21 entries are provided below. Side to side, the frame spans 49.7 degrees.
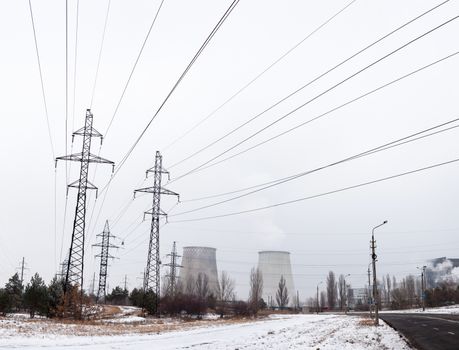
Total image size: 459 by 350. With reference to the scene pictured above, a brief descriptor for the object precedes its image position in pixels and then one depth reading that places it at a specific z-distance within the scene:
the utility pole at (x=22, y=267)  118.94
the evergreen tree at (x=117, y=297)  126.25
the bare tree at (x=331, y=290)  151.38
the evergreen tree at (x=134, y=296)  91.36
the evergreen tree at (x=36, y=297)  50.94
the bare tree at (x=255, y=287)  82.62
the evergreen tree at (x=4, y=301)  53.22
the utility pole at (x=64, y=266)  95.42
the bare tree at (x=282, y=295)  119.25
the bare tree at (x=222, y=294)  78.84
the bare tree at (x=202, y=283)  94.41
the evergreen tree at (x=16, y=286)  74.74
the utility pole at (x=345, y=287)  154.86
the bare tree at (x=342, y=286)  158.54
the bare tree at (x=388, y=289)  180.35
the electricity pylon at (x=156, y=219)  54.88
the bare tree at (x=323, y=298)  176.32
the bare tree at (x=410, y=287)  154.32
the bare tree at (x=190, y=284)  103.46
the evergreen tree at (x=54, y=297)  47.19
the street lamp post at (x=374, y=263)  45.09
